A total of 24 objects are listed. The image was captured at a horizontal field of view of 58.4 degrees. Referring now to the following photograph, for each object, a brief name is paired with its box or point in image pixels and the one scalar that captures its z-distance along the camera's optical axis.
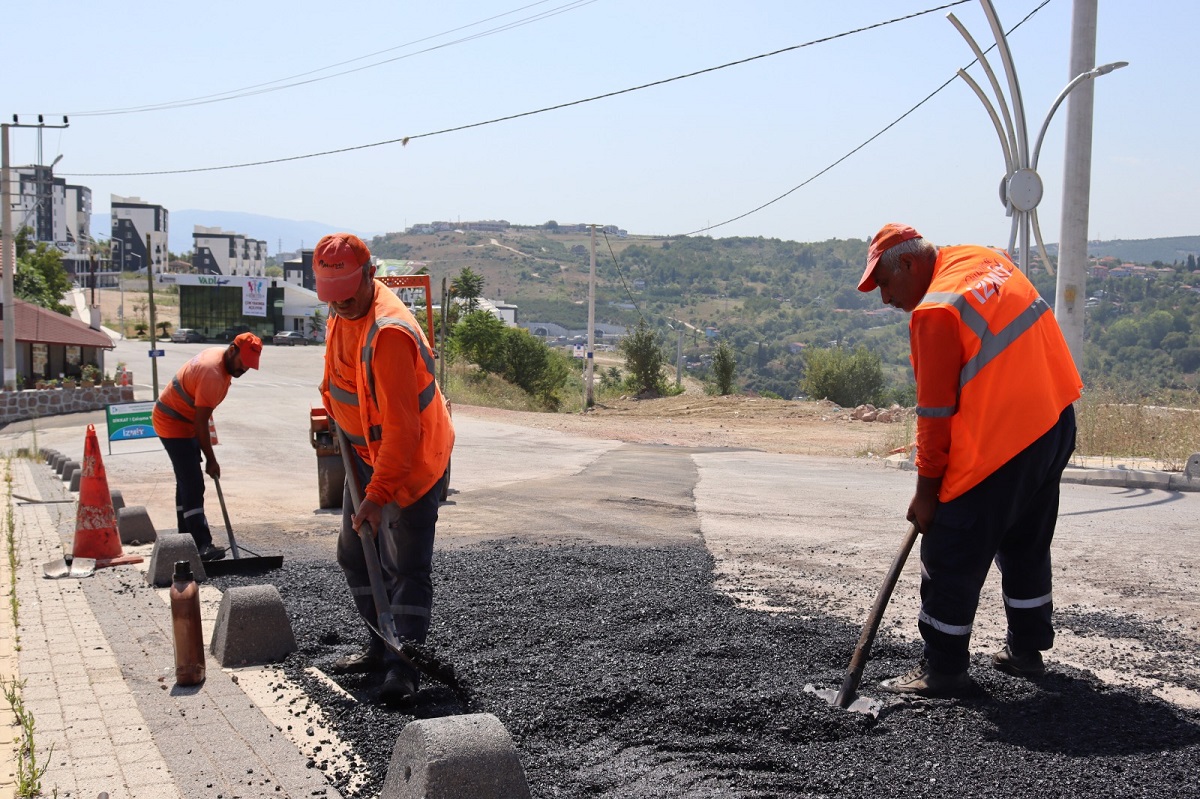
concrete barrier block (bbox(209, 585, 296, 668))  5.16
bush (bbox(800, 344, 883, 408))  46.39
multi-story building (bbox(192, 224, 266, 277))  166.75
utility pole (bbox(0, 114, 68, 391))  33.72
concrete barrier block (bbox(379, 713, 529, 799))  3.00
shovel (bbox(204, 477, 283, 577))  7.29
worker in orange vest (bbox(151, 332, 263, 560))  7.79
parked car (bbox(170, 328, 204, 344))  77.25
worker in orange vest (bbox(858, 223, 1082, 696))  4.16
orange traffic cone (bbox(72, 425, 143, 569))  7.87
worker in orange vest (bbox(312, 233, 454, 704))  4.34
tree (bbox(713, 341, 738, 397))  45.88
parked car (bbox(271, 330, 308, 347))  81.56
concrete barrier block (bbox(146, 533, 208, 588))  7.00
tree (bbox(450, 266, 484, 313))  77.38
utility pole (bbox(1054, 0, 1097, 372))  13.91
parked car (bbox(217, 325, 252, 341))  83.56
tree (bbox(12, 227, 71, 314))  55.06
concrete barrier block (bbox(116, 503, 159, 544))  8.80
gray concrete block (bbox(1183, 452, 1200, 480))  12.23
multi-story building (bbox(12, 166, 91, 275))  153.00
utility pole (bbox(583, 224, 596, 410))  40.22
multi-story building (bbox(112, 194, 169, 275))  168.88
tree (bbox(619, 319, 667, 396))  47.04
